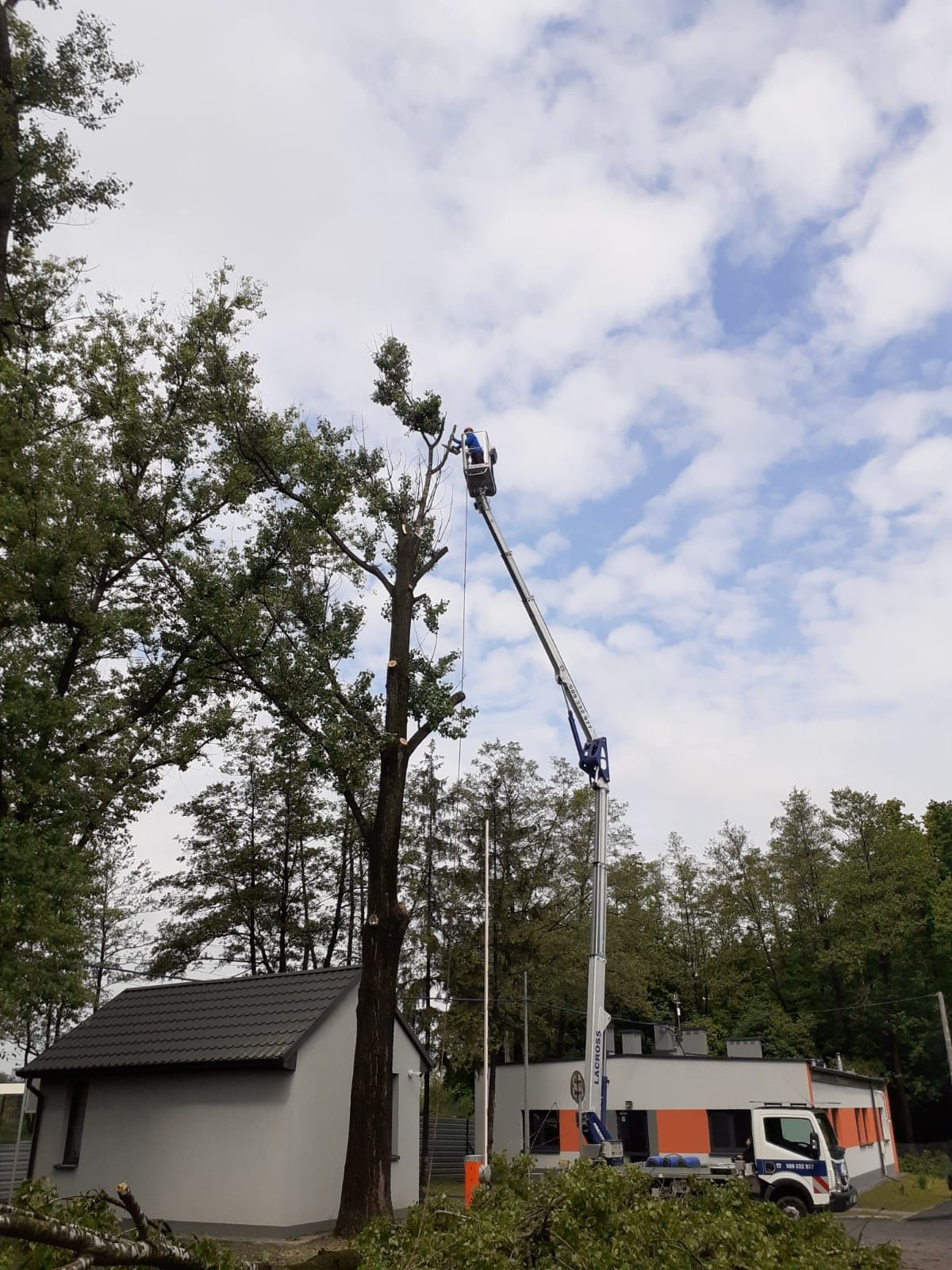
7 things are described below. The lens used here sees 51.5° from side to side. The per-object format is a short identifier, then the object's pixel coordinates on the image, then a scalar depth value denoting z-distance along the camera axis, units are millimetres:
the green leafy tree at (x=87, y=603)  14914
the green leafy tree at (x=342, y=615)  16562
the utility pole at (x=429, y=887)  37312
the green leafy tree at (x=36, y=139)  17078
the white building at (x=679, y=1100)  30484
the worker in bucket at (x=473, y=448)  20609
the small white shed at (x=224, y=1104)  17453
